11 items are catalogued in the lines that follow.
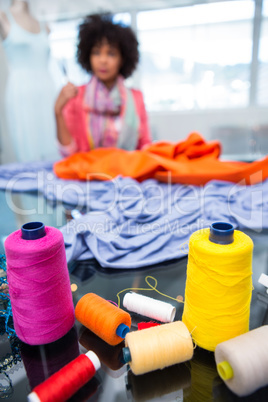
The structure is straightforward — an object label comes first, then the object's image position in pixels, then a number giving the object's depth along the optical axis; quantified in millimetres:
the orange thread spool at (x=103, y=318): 553
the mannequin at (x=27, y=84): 2312
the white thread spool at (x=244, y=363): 439
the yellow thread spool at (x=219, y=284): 502
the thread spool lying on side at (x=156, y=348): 483
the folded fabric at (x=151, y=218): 875
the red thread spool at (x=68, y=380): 440
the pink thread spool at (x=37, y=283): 542
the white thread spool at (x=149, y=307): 605
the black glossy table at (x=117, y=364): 473
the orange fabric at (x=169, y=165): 1409
